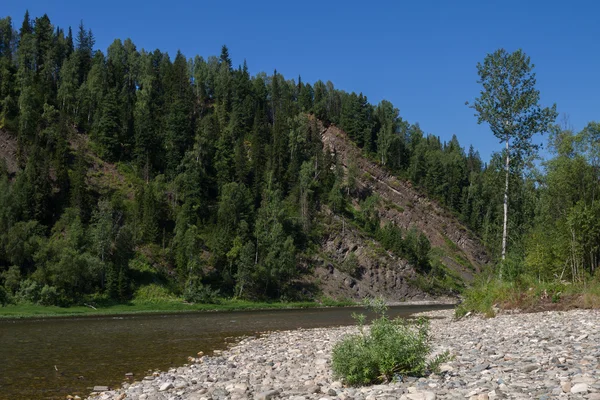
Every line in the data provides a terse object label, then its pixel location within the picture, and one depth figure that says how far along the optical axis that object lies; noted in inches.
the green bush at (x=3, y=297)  2150.3
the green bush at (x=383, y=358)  424.8
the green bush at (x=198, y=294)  2790.4
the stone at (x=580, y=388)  305.5
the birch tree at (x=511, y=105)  1445.6
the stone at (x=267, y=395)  443.4
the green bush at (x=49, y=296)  2240.4
